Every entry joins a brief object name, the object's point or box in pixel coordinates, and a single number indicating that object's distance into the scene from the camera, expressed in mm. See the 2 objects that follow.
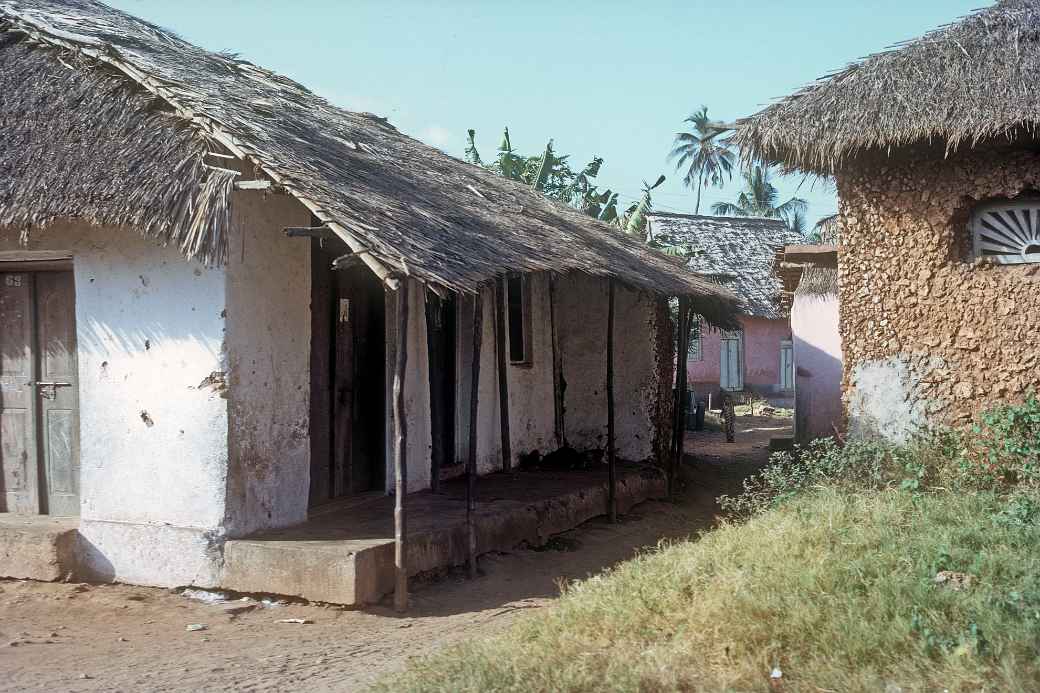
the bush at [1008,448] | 7043
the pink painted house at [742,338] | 23203
